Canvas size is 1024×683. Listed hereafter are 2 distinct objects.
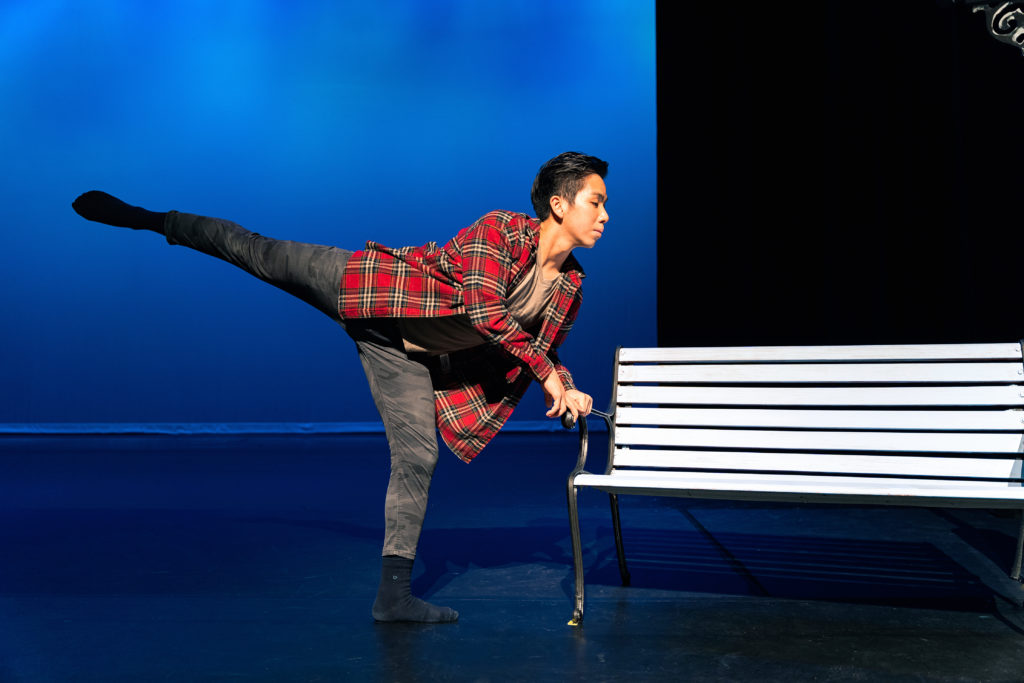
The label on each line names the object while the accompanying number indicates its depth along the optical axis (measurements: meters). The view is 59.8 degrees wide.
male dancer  2.17
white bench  2.26
